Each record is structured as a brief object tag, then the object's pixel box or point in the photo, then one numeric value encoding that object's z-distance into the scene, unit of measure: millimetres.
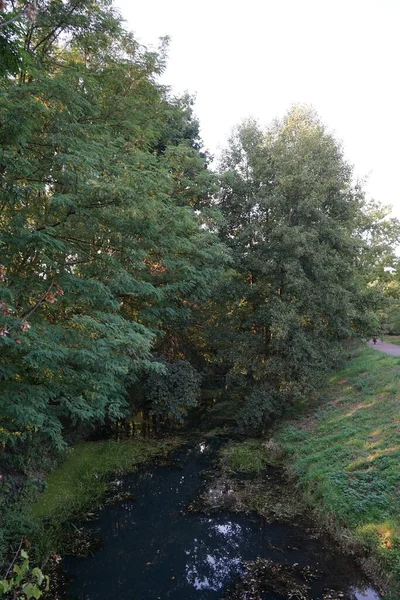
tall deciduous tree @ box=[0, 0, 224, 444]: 6840
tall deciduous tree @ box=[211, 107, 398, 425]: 15422
